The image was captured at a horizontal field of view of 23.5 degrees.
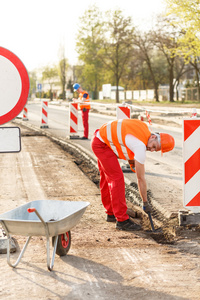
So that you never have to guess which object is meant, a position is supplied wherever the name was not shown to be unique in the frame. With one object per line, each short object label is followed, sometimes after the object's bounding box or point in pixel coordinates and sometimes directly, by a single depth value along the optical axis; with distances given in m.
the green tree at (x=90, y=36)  61.16
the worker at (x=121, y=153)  5.48
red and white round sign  4.16
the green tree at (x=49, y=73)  92.90
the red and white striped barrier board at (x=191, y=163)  5.91
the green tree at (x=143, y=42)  45.77
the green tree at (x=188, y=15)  28.98
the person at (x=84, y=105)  16.25
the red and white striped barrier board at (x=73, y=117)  17.38
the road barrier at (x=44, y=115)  21.14
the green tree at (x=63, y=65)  70.31
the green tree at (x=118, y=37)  47.50
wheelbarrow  4.46
